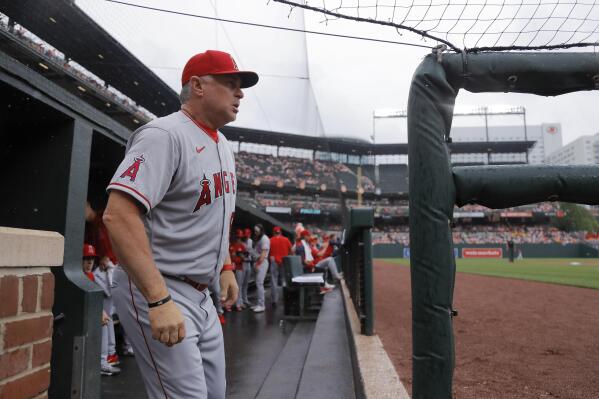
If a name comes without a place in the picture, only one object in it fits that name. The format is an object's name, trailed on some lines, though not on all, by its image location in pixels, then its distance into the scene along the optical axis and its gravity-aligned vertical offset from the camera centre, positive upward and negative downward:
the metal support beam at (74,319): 2.16 -0.41
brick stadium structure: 1.21 -0.22
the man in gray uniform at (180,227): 1.25 +0.05
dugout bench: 6.16 -0.72
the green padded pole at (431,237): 1.17 +0.02
